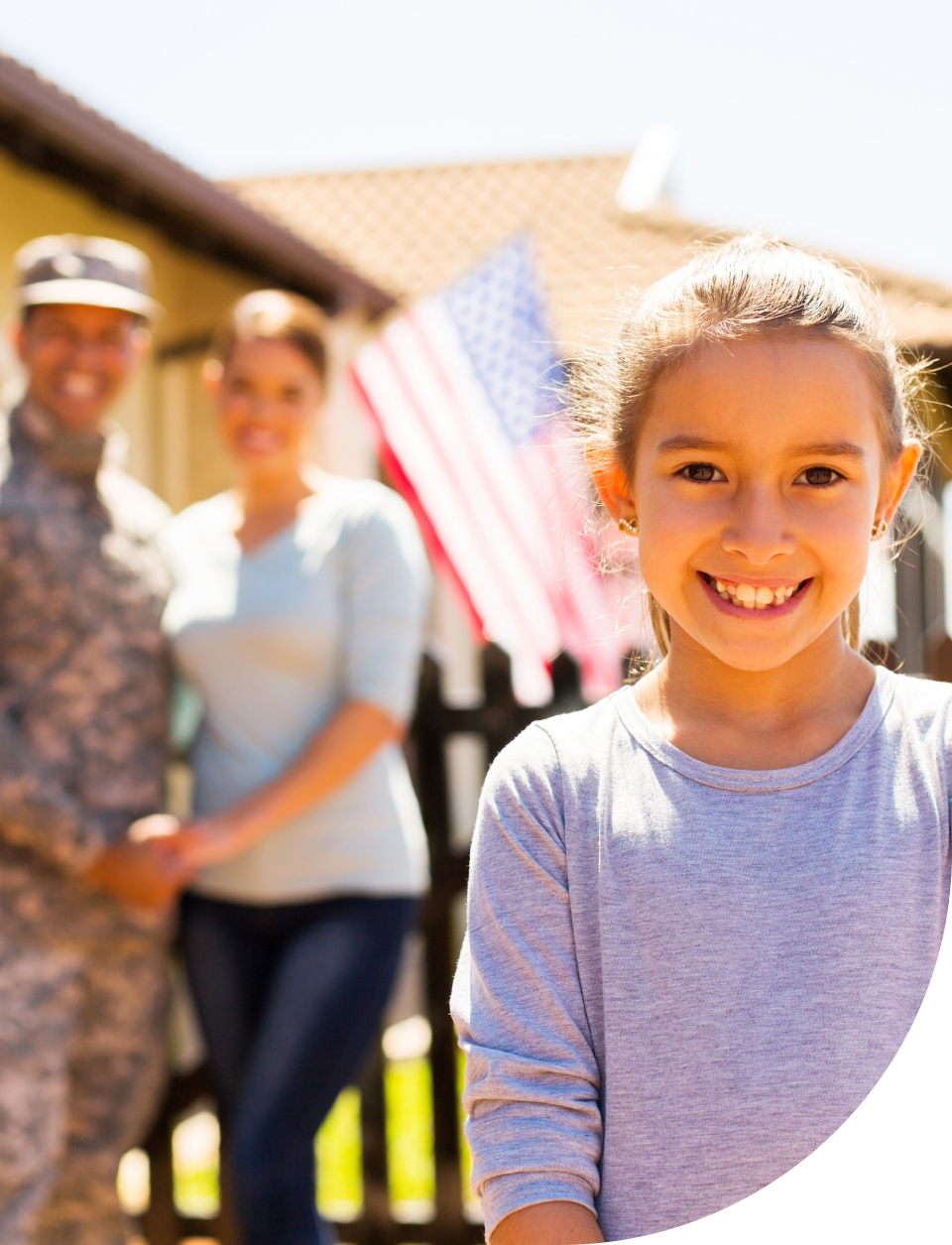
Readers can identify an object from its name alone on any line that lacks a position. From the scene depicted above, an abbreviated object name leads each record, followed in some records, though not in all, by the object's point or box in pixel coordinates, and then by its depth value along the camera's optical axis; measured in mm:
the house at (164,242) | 5422
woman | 2547
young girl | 1123
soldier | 2678
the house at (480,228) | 8539
